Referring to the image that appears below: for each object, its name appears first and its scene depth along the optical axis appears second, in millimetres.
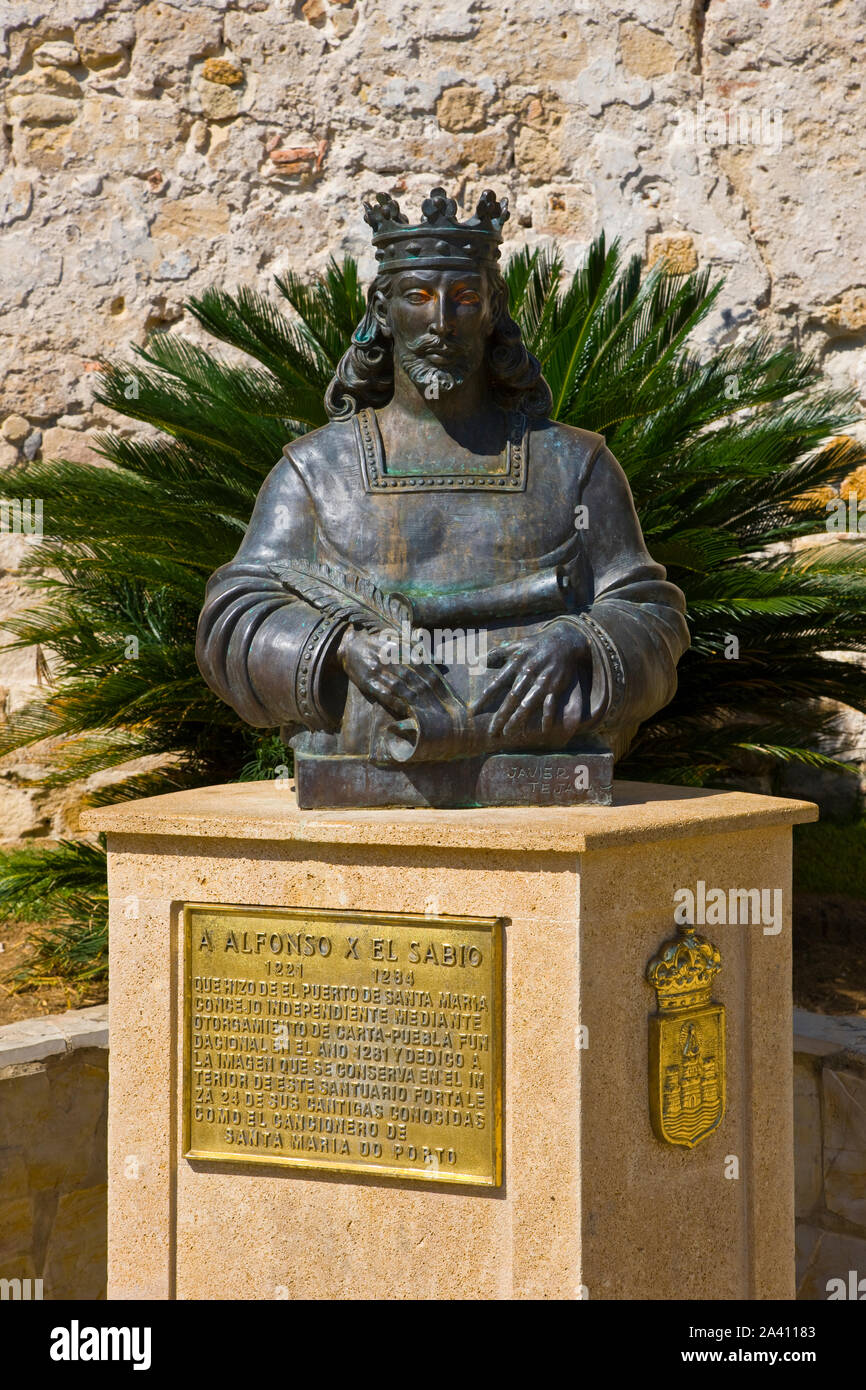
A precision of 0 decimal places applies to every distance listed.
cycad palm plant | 4734
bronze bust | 2969
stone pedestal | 2711
